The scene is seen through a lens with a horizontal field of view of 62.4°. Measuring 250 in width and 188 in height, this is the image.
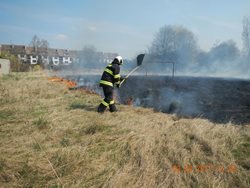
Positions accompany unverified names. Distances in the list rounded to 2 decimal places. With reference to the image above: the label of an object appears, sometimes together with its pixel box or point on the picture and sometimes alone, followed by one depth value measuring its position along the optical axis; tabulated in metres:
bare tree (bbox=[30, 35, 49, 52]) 61.11
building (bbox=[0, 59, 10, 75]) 20.25
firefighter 6.34
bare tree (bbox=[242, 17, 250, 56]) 30.52
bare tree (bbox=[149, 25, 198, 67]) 32.07
